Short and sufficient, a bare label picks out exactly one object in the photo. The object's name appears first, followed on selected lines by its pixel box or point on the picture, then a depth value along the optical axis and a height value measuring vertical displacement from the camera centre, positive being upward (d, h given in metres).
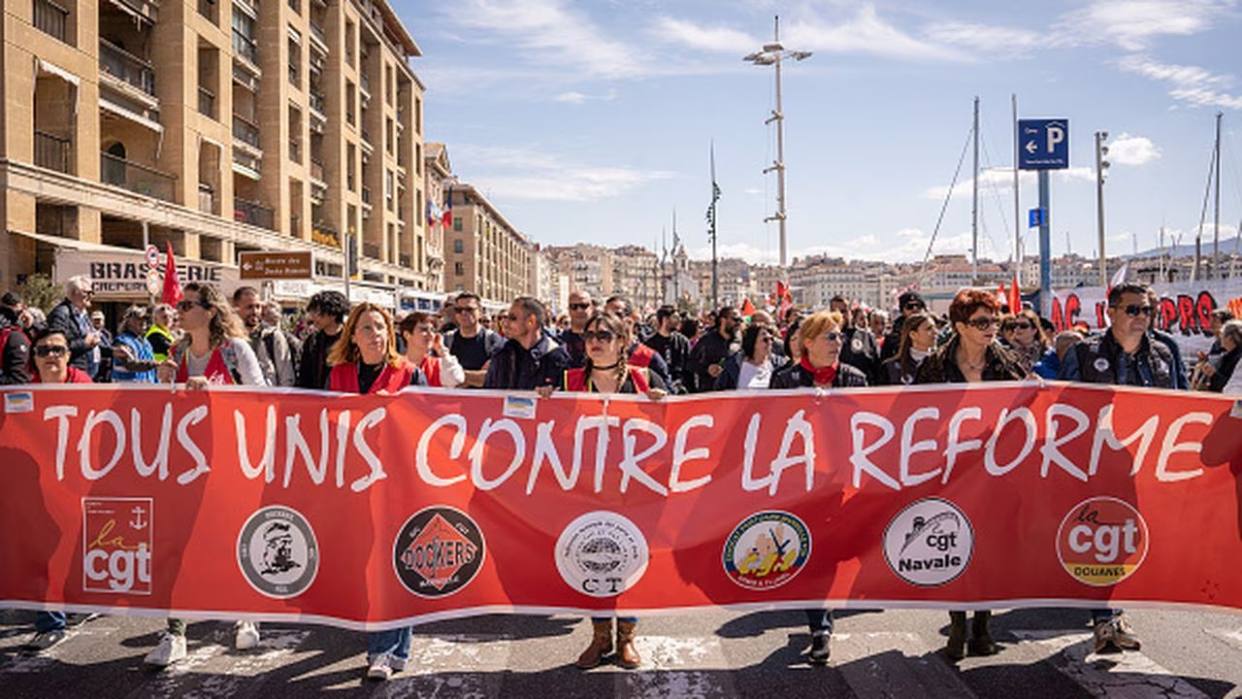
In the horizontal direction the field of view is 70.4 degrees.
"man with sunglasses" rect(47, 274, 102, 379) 9.35 +0.40
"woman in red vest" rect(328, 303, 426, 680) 4.79 -0.02
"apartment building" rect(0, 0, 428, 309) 20.06 +7.30
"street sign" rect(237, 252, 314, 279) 24.02 +2.50
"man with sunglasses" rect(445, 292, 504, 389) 7.48 +0.12
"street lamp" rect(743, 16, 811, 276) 32.94 +8.93
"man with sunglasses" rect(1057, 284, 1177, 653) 5.19 -0.04
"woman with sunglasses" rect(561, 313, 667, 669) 4.57 -0.15
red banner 4.39 -0.77
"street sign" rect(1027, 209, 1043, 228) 19.78 +3.14
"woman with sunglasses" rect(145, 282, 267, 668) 5.18 +0.07
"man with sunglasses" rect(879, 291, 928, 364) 8.41 +0.34
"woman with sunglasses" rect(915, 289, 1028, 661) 4.74 -0.05
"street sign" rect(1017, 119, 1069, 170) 19.06 +4.42
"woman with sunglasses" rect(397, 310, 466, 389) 6.11 +0.03
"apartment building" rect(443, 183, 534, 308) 94.25 +12.09
